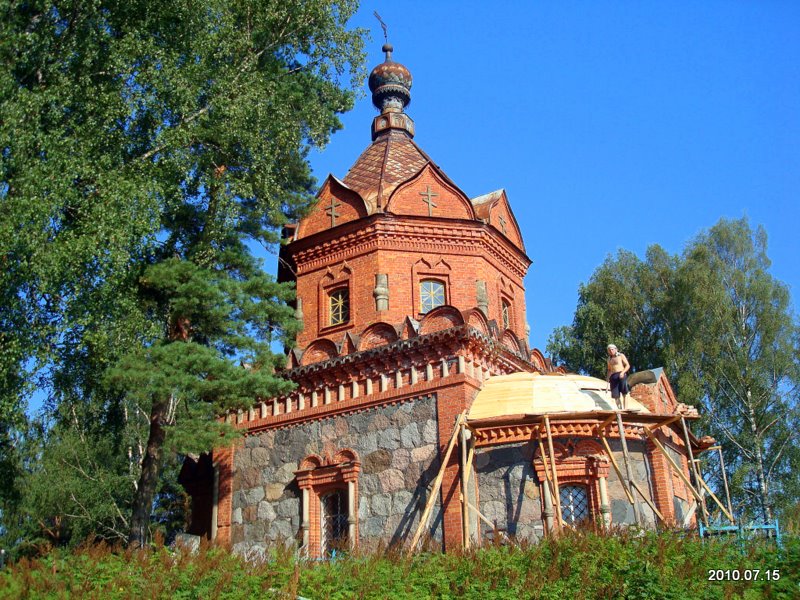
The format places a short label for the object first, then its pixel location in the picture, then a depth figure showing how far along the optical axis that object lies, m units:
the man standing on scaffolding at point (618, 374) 12.24
